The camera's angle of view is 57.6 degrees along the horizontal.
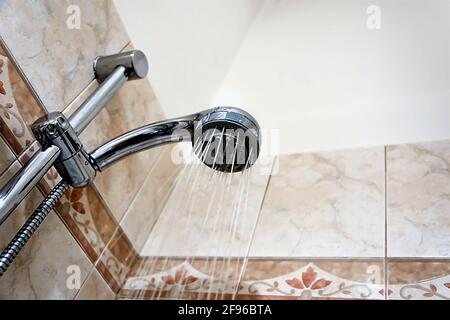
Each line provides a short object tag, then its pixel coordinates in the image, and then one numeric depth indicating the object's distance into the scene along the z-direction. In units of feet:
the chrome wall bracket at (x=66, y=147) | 1.69
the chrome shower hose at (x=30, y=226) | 1.47
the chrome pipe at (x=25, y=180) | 1.53
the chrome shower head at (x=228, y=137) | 1.68
